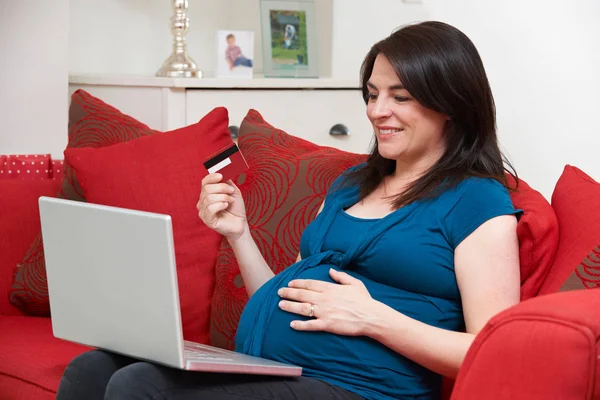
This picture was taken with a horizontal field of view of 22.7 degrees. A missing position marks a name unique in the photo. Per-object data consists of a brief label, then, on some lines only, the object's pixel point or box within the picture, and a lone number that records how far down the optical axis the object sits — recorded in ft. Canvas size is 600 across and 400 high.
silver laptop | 6.89
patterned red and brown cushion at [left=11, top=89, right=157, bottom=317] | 9.39
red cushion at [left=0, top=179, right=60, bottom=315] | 9.50
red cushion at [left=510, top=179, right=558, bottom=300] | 7.51
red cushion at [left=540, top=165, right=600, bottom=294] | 7.36
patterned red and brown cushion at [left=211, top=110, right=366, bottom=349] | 8.76
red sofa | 6.21
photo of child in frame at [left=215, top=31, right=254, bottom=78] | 12.26
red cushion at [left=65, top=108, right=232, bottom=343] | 9.01
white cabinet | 11.61
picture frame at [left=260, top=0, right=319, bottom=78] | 12.68
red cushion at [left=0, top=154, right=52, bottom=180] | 10.62
